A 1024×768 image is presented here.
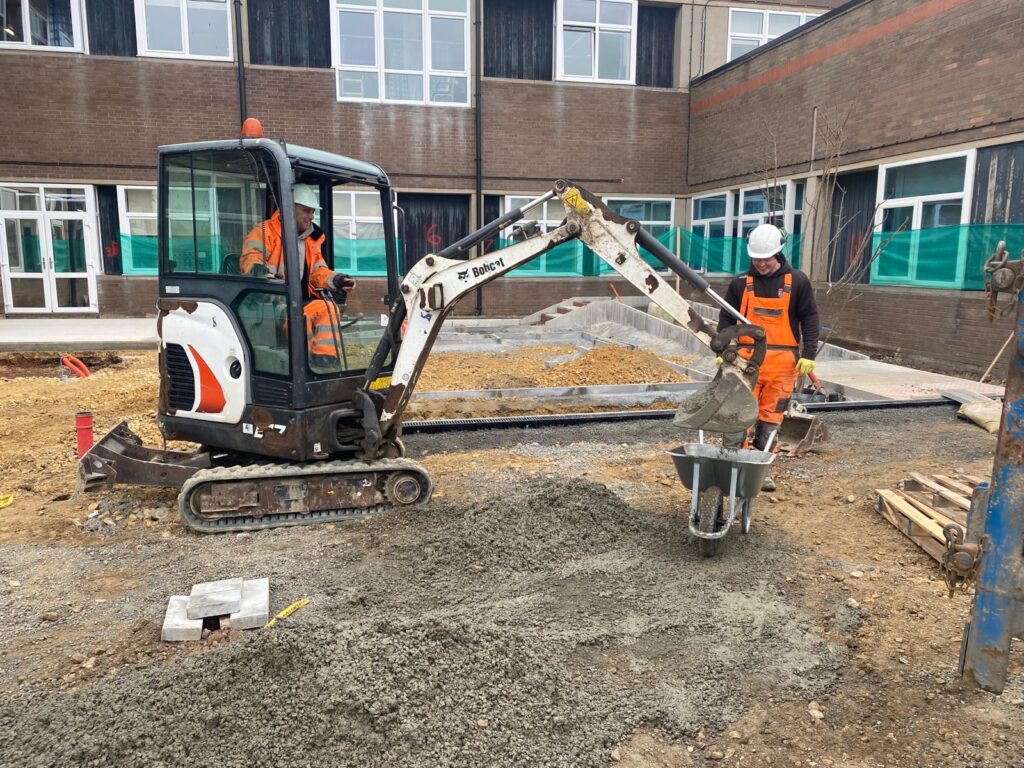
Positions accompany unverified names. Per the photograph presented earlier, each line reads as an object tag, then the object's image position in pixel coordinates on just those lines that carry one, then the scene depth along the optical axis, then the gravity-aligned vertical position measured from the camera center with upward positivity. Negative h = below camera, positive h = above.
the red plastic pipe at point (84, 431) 5.76 -1.29
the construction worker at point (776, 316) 5.53 -0.36
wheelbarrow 4.23 -1.23
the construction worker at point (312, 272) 4.80 -0.06
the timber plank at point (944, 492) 4.92 -1.52
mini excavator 4.69 -0.55
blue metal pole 2.43 -0.95
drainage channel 7.80 -1.64
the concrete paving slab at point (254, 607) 3.70 -1.71
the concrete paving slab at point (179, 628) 3.60 -1.73
